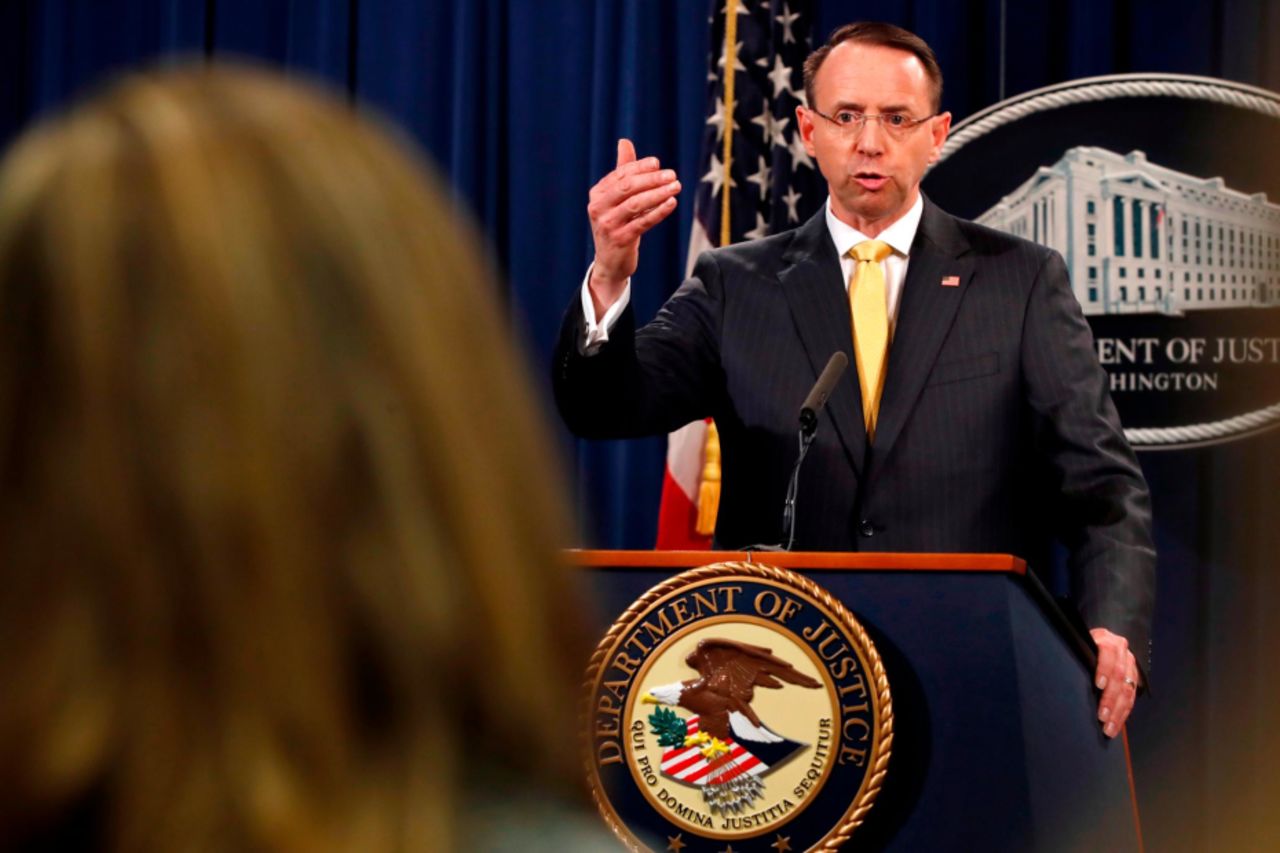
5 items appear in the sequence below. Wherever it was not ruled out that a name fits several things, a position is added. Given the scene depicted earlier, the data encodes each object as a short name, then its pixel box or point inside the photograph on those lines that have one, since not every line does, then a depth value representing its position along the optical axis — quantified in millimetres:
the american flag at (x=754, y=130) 9578
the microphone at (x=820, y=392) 4625
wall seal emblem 8812
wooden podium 3953
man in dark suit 5316
